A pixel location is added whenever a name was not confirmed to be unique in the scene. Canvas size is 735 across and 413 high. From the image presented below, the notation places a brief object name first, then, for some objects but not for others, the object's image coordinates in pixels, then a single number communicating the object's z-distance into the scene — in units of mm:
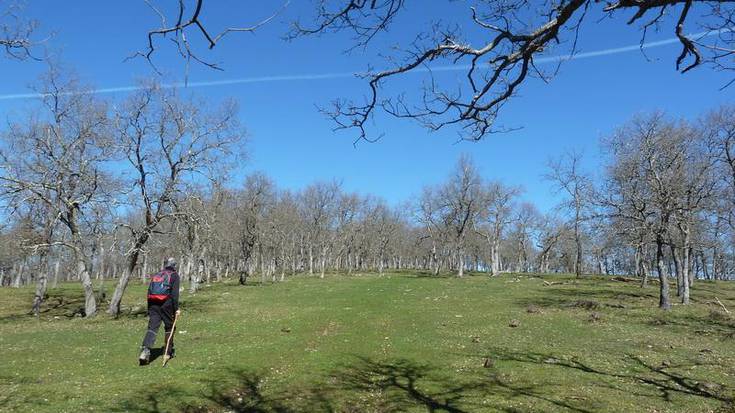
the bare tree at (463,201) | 68375
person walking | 13961
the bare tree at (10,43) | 8192
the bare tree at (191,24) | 3773
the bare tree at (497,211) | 74188
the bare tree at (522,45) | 4449
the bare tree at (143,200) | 25188
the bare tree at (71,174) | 24281
